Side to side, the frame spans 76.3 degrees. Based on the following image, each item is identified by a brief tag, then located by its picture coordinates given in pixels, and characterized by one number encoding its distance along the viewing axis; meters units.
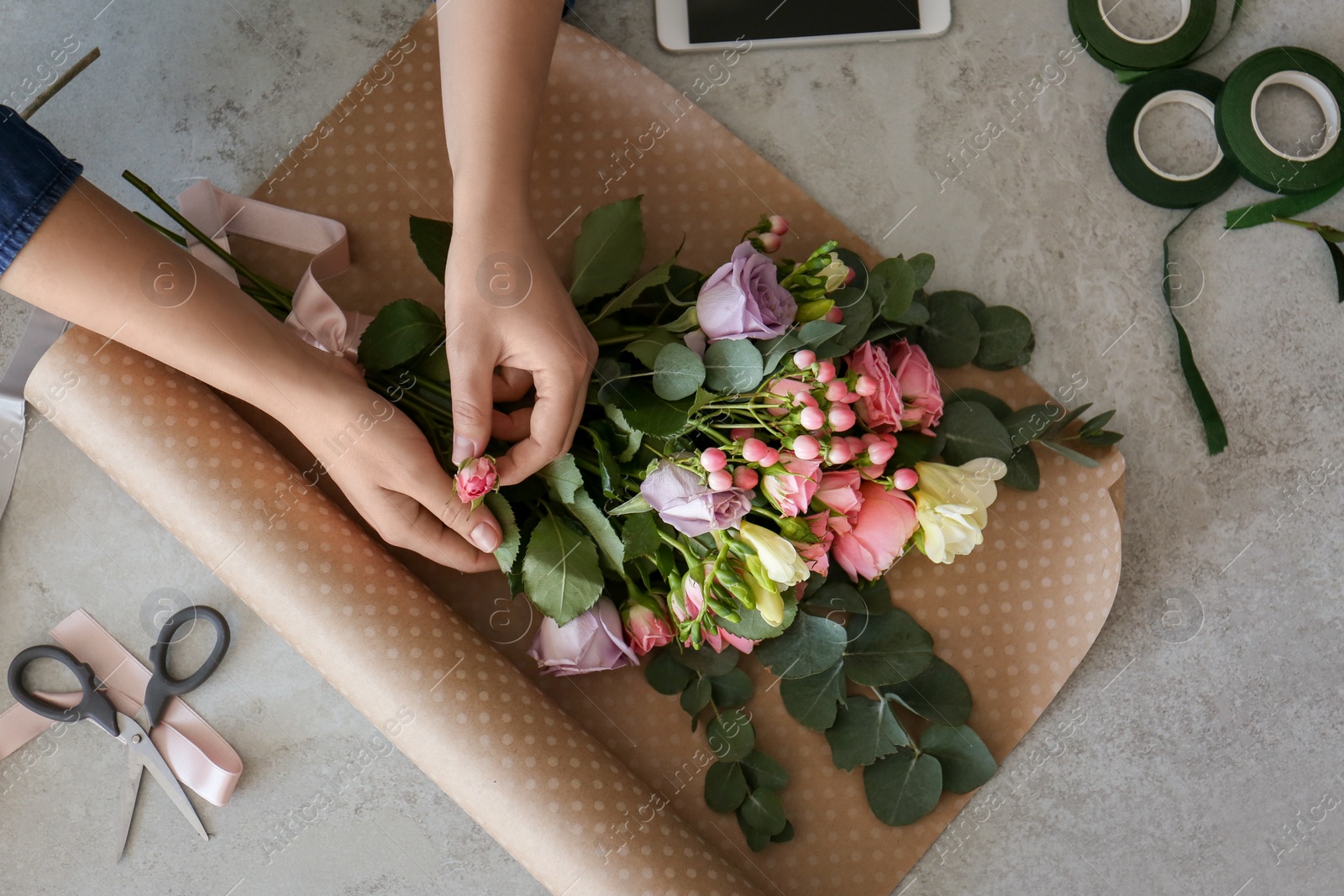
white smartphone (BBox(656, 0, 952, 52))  0.89
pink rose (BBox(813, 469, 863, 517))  0.63
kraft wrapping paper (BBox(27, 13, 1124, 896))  0.70
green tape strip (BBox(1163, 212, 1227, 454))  0.88
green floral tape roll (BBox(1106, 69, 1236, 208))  0.89
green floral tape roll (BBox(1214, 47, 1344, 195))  0.87
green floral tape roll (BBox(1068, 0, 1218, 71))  0.89
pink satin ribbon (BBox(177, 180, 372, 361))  0.78
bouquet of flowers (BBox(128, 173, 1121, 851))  0.60
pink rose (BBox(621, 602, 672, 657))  0.70
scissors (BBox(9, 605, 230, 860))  0.80
